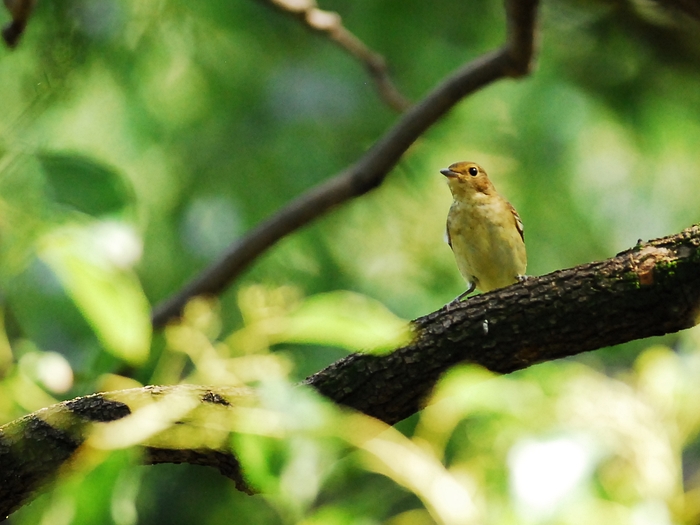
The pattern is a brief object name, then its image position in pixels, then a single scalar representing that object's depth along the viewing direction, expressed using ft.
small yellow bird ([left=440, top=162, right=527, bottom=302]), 33.06
